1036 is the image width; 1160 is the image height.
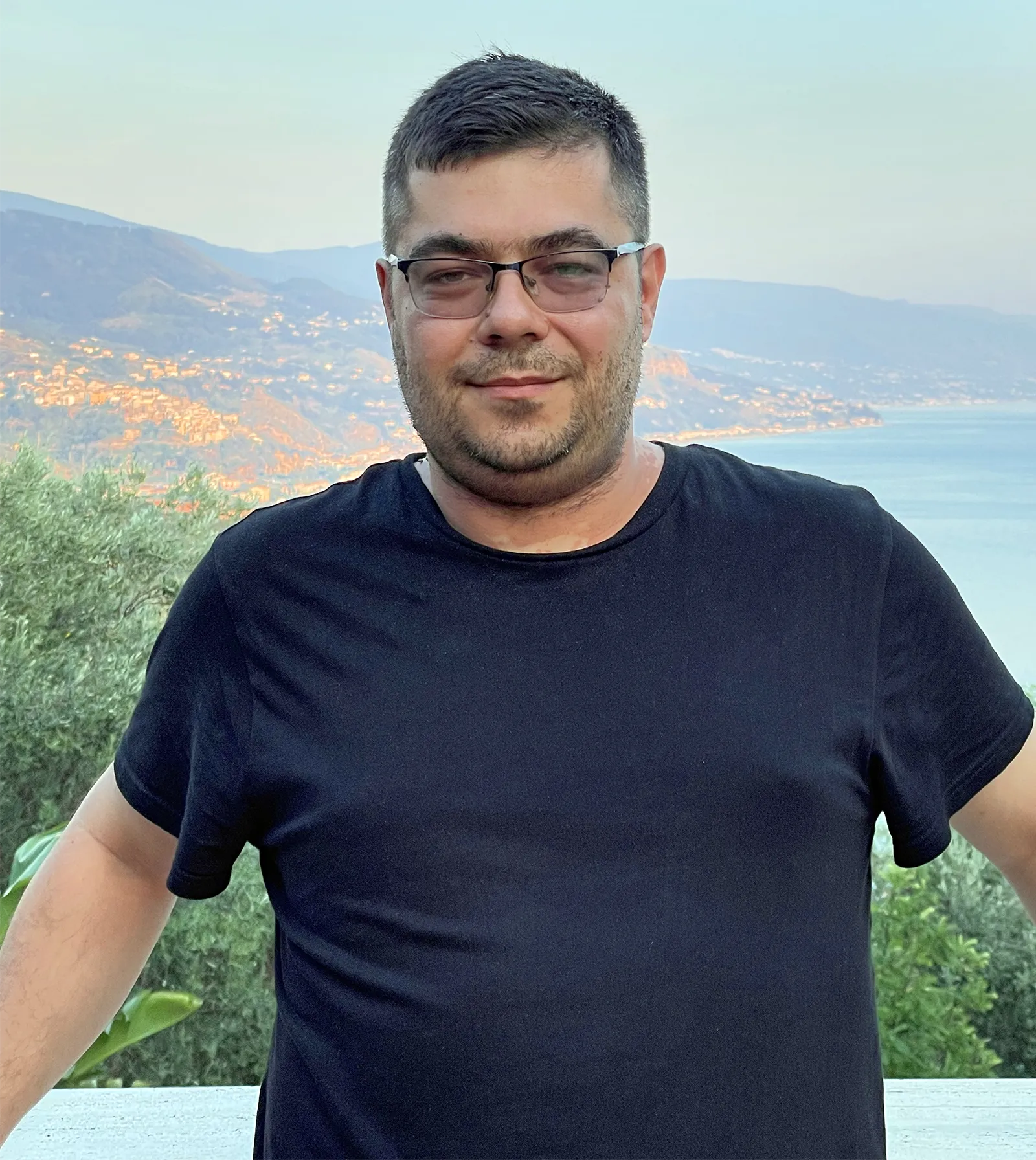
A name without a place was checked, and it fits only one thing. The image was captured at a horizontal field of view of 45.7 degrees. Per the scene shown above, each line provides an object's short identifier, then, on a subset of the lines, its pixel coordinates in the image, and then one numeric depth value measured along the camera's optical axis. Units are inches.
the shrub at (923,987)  102.9
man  36.6
